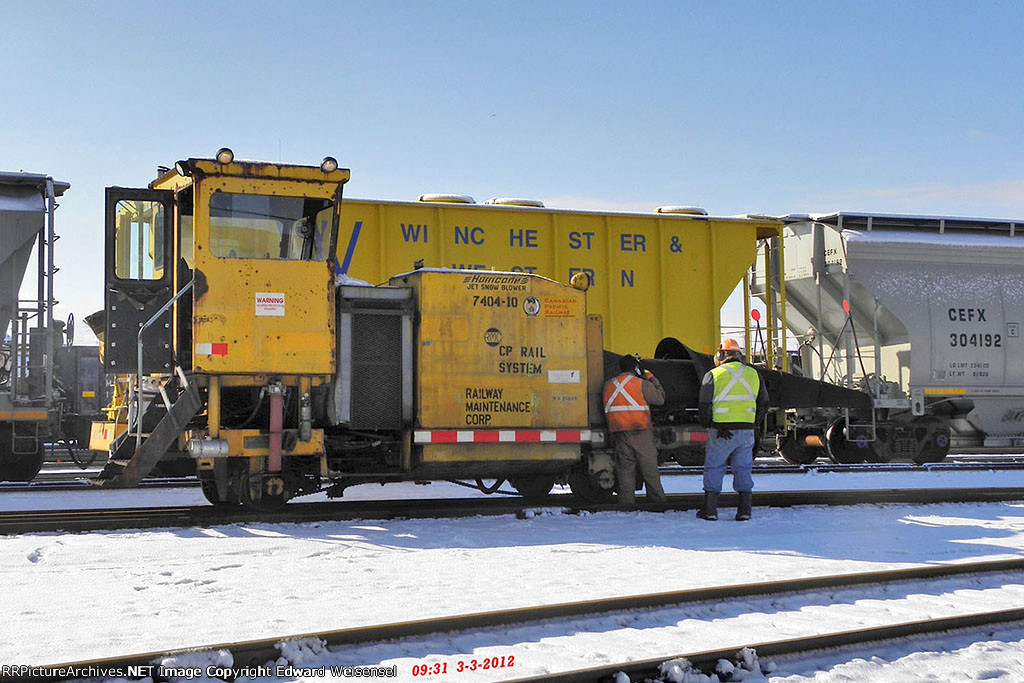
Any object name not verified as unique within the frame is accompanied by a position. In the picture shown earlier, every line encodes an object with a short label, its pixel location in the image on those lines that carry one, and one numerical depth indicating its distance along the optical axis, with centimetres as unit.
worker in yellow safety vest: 904
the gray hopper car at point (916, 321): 1544
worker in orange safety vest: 948
